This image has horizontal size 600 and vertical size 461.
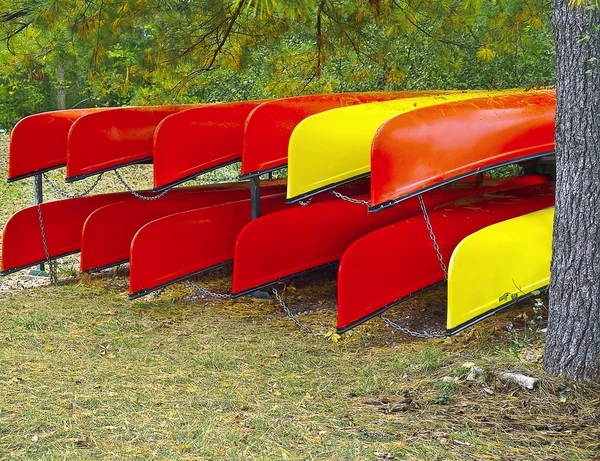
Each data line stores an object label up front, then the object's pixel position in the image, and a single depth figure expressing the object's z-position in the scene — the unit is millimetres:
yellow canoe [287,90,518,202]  5359
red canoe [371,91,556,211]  4793
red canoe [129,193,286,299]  6039
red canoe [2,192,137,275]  7012
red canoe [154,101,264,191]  6098
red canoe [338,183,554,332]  5141
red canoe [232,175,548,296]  5887
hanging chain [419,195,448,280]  4887
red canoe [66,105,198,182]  6414
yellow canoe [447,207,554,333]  4680
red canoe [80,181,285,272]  6668
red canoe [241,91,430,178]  5746
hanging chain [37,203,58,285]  7001
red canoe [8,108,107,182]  6977
